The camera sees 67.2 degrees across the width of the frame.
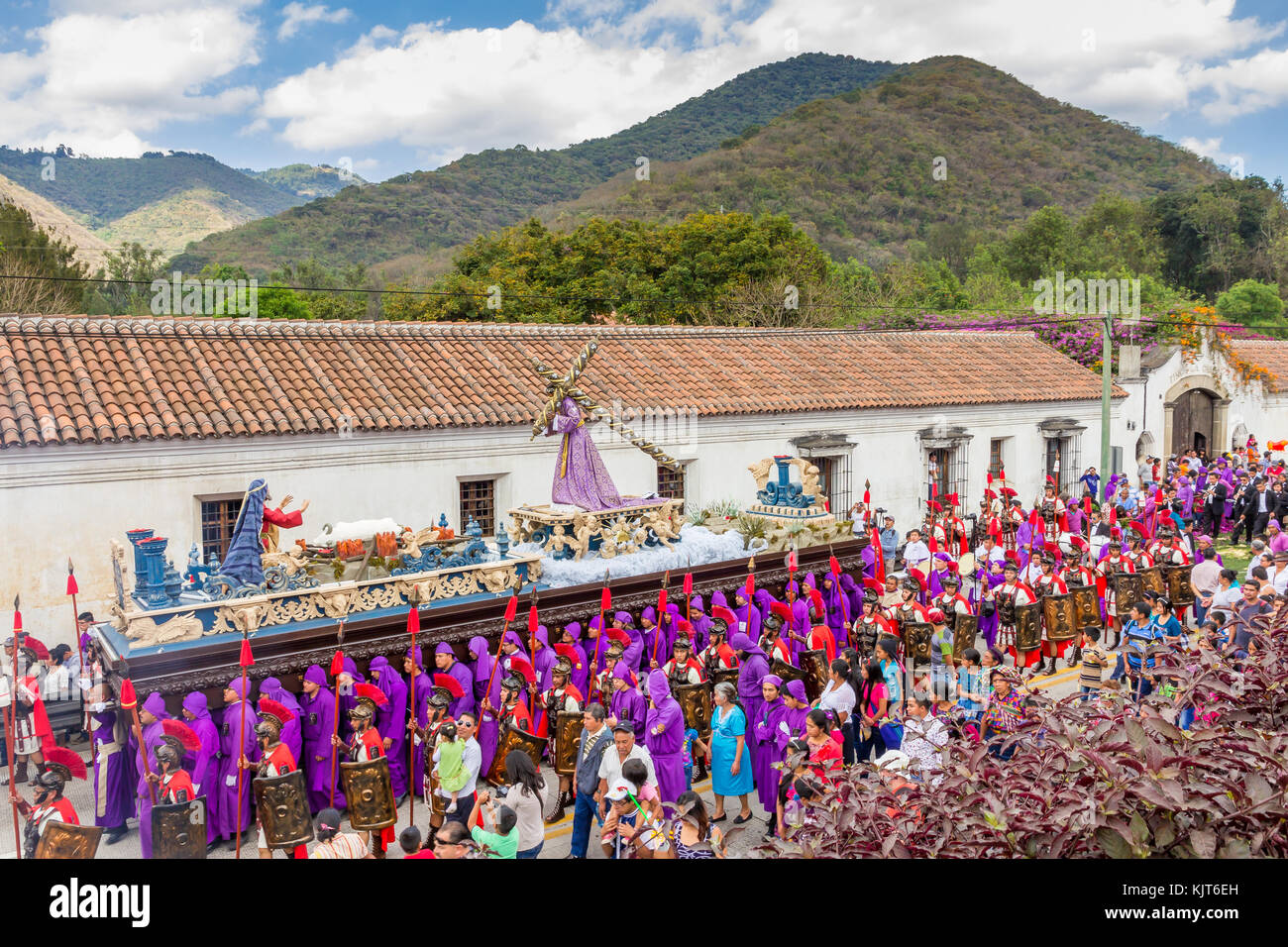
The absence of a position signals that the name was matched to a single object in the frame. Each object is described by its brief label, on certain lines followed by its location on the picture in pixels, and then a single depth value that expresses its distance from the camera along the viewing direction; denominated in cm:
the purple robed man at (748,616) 1248
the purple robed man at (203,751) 831
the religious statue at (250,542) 979
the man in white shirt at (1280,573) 1183
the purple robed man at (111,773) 897
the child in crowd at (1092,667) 924
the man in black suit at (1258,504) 2078
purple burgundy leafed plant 338
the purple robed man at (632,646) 1058
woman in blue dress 852
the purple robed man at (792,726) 843
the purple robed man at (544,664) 1013
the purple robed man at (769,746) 877
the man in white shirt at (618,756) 722
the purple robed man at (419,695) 967
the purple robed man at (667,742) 847
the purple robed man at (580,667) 1079
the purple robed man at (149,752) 759
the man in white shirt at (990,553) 1484
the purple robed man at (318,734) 926
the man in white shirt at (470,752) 769
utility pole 2180
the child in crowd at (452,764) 765
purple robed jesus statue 1277
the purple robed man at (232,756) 853
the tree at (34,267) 3064
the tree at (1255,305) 3900
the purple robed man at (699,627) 1173
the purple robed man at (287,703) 883
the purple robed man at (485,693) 967
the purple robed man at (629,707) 888
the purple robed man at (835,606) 1368
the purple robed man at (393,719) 956
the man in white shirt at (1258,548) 1372
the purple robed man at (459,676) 969
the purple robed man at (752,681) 948
